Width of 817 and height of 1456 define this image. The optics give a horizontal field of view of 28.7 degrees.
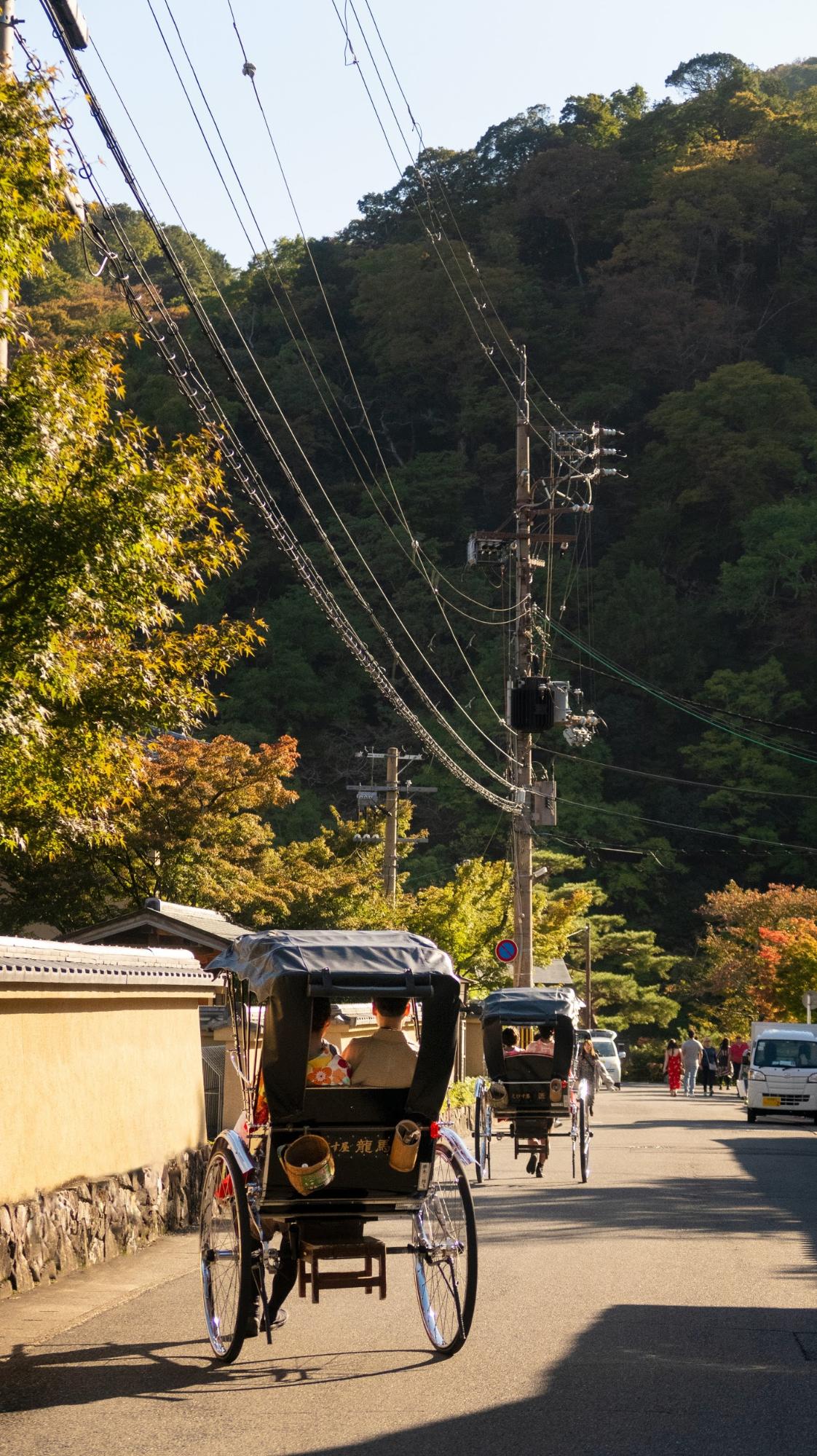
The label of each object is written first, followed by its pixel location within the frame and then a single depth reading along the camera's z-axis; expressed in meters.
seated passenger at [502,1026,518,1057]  19.53
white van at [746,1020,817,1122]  29.22
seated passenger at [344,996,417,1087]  7.97
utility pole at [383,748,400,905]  34.66
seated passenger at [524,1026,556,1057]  17.58
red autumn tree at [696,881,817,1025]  43.28
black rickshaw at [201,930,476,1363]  7.33
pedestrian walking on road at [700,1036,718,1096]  45.26
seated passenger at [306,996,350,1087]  7.93
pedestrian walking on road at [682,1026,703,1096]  42.97
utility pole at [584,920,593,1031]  54.78
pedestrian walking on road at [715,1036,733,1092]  54.03
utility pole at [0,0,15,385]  12.23
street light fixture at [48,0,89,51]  10.63
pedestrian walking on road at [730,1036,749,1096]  47.00
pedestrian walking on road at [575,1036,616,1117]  20.52
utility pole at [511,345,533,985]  29.50
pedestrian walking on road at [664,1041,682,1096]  43.59
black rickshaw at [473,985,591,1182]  16.97
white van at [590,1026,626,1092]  47.91
